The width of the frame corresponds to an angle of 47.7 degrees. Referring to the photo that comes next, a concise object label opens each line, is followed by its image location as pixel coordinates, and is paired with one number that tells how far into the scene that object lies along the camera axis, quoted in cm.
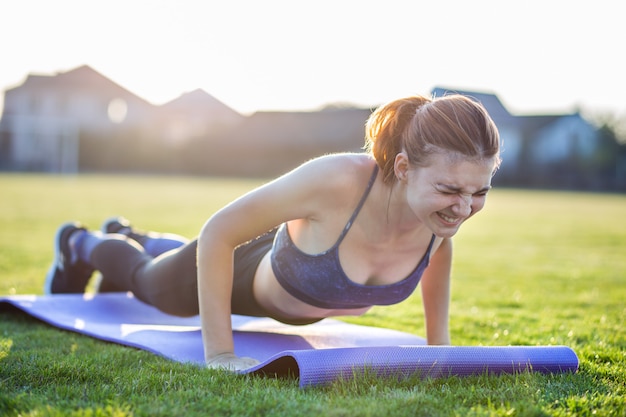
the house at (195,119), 3412
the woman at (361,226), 243
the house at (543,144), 3519
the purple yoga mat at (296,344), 245
